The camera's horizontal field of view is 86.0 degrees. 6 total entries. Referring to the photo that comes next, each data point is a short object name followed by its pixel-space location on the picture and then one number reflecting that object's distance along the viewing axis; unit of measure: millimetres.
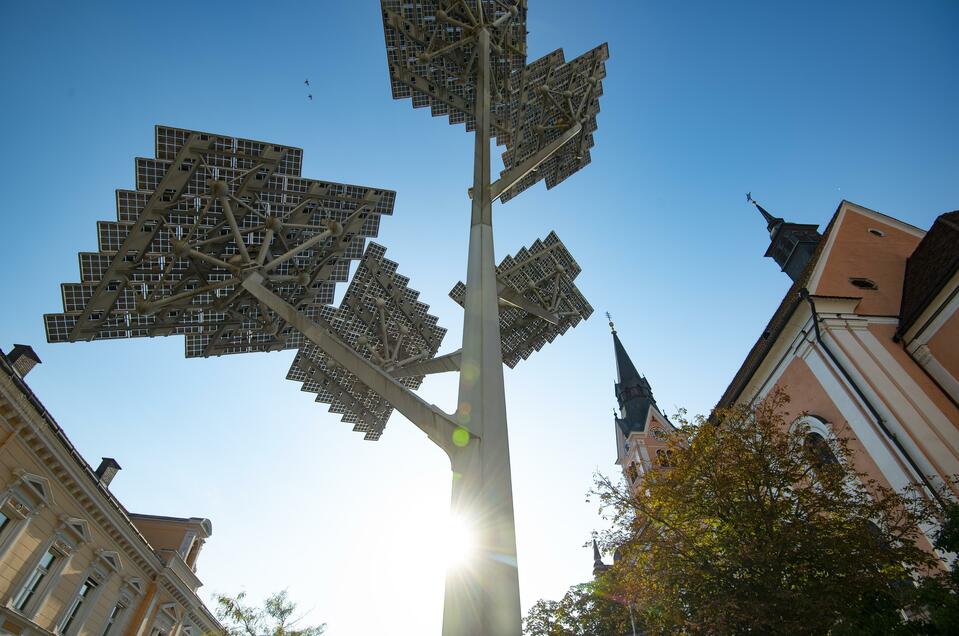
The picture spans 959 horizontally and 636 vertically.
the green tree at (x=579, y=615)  30088
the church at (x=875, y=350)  15539
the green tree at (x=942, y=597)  7980
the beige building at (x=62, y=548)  15891
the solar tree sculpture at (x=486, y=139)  4160
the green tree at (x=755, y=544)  9836
